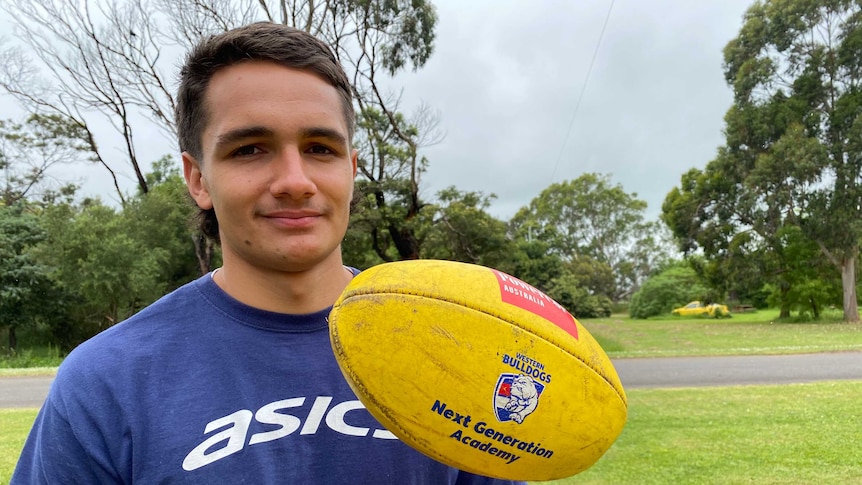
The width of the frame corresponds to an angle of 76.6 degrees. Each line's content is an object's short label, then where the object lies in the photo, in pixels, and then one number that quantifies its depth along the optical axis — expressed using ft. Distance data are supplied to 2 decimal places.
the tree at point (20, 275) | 67.92
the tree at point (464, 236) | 59.72
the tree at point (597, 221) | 172.96
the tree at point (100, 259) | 63.82
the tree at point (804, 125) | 73.97
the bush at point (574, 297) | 130.72
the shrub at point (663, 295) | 143.02
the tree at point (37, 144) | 58.39
